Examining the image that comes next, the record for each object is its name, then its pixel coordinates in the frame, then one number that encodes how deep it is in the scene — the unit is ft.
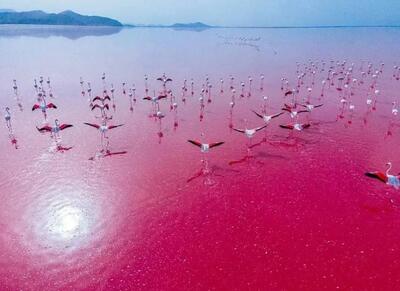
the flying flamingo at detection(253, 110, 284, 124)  54.54
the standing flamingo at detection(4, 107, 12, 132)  55.26
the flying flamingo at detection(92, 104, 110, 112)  61.58
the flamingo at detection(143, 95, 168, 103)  65.62
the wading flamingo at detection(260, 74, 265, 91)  86.45
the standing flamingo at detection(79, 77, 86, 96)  80.85
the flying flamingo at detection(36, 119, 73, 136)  48.72
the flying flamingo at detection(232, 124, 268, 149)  48.01
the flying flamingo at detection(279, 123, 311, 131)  51.21
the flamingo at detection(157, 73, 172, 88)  84.88
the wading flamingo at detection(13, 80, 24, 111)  69.67
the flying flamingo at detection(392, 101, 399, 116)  61.76
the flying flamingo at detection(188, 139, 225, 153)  43.68
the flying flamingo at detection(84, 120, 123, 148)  49.73
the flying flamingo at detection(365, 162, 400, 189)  37.32
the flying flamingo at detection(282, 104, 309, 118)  56.54
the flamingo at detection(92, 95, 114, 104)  66.71
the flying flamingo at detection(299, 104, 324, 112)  60.49
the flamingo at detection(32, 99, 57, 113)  59.90
